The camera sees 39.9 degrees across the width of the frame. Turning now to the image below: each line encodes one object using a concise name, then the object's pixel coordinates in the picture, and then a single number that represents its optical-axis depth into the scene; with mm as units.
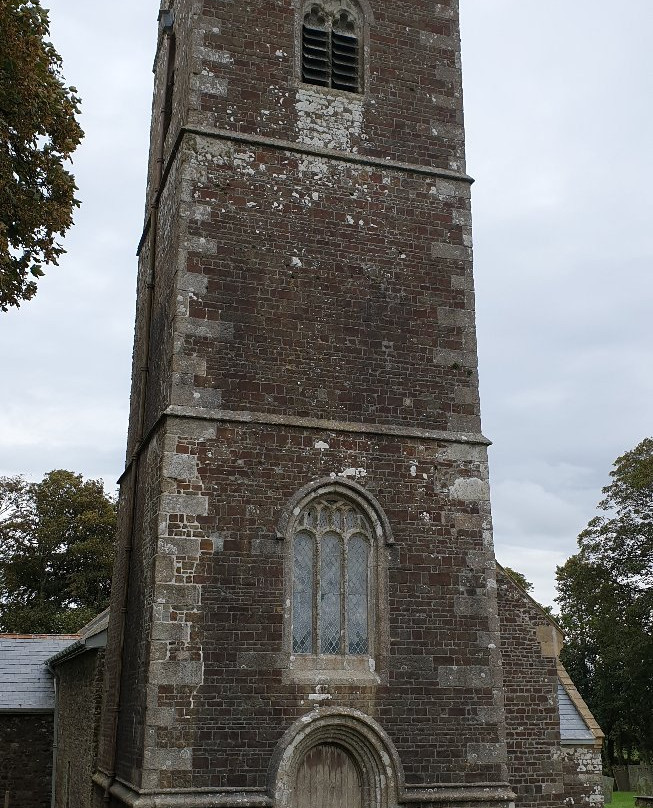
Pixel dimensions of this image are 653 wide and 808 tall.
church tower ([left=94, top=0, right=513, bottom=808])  11305
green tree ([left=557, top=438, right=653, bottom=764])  33250
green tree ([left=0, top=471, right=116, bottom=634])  37031
